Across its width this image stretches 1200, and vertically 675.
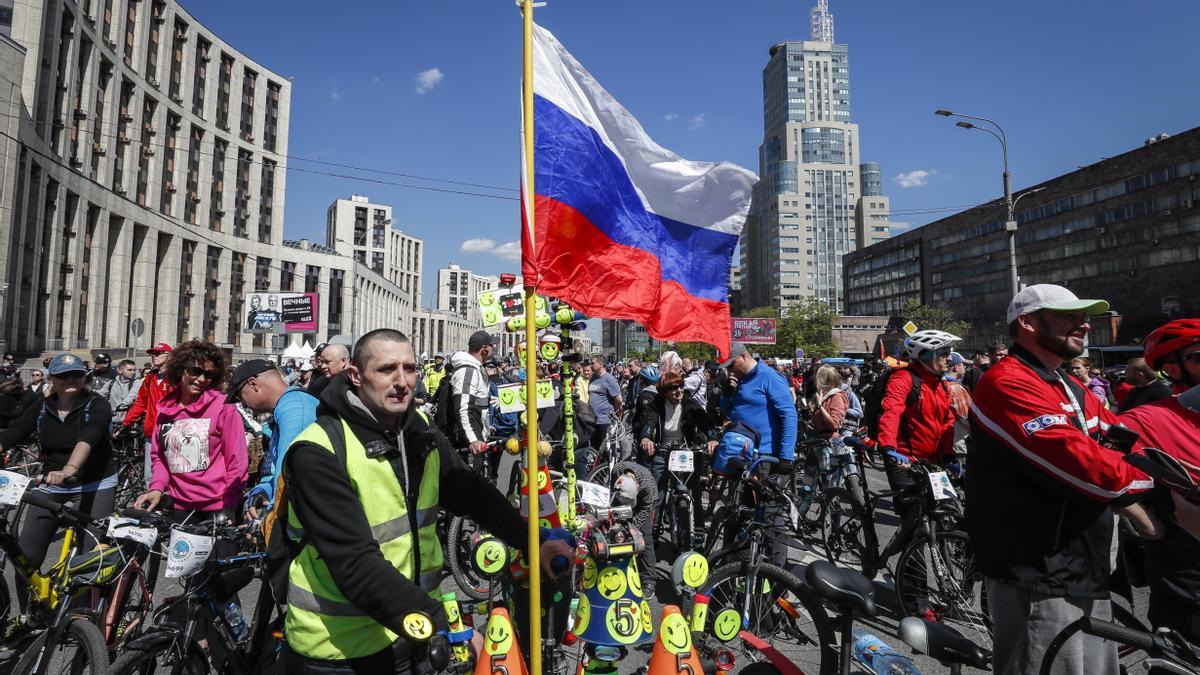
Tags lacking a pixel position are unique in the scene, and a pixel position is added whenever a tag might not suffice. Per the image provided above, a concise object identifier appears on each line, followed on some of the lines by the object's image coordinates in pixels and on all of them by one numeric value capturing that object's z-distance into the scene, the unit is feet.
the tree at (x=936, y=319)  228.22
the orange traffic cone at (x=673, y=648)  8.80
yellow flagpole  8.29
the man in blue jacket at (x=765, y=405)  18.39
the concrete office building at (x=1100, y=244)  165.27
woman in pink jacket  13.19
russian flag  11.55
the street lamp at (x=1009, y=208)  56.34
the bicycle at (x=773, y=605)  10.88
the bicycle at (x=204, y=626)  9.74
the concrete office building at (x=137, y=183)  85.51
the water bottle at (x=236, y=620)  10.78
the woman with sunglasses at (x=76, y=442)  14.62
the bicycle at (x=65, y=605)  10.11
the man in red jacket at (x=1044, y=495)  7.40
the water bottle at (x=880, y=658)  8.18
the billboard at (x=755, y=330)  103.86
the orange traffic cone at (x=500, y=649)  8.09
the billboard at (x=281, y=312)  141.69
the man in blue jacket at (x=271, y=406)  12.31
